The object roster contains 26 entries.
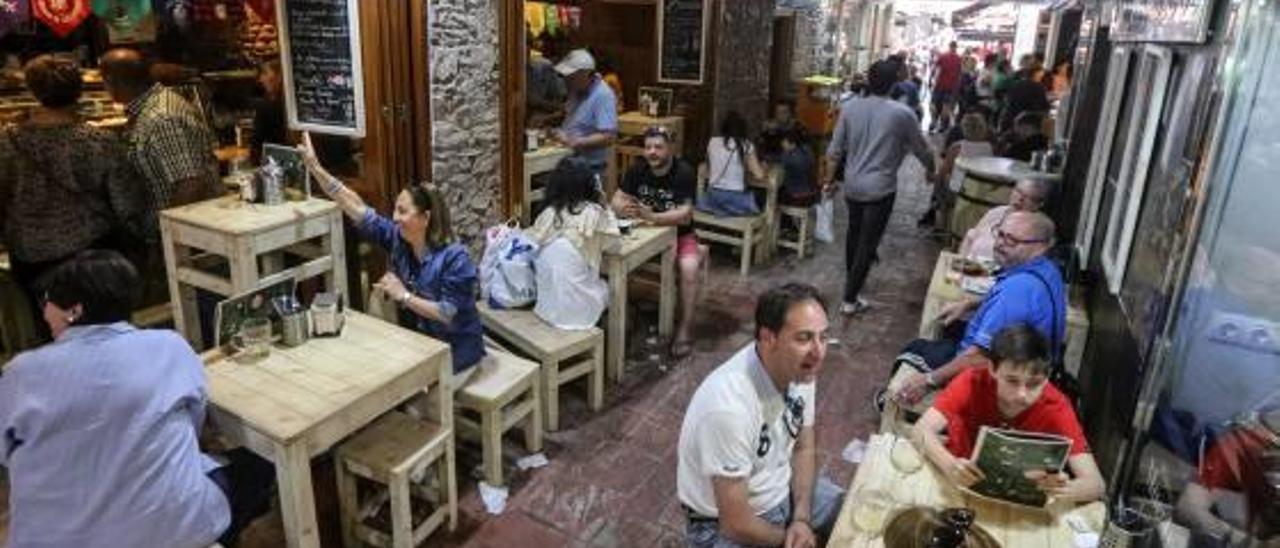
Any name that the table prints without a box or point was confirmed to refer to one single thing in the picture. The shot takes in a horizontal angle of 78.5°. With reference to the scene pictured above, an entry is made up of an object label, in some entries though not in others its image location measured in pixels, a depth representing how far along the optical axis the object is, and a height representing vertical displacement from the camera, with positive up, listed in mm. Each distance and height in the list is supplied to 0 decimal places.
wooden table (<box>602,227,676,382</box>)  4660 -1243
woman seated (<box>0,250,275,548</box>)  2107 -1027
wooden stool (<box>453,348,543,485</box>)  3576 -1598
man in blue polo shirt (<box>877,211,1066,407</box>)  3277 -962
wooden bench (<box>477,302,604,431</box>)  4117 -1531
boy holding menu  2367 -1125
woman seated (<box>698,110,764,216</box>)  6562 -922
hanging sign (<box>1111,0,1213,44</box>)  2818 +225
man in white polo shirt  2271 -1092
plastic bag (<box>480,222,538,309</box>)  4383 -1195
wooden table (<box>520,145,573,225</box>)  6293 -900
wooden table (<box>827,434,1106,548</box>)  2197 -1266
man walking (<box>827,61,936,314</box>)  5699 -648
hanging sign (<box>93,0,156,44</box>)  4961 +131
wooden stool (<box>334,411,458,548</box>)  3043 -1630
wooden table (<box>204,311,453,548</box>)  2568 -1188
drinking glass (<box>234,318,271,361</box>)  3008 -1117
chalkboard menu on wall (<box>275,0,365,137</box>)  4285 -111
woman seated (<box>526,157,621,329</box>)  4211 -1021
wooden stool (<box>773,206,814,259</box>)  7367 -1554
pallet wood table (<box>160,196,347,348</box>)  3826 -1014
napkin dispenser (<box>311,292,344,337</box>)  3189 -1080
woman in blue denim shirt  3502 -1018
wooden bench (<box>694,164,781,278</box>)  6785 -1474
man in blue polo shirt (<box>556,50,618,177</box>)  6668 -505
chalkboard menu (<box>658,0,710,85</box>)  8664 +174
